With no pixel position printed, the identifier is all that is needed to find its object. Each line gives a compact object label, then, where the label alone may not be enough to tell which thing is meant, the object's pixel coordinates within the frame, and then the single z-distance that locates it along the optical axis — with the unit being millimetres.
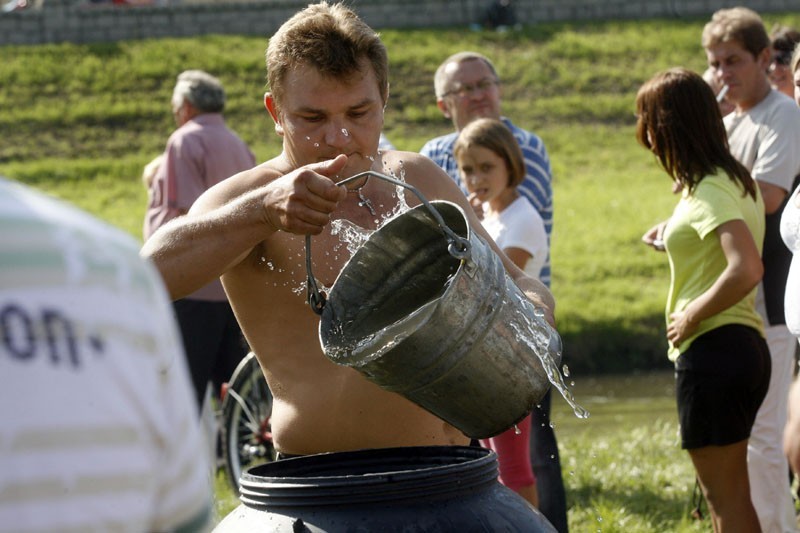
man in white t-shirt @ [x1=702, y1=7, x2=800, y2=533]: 4684
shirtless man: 2818
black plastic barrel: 2365
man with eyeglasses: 4734
